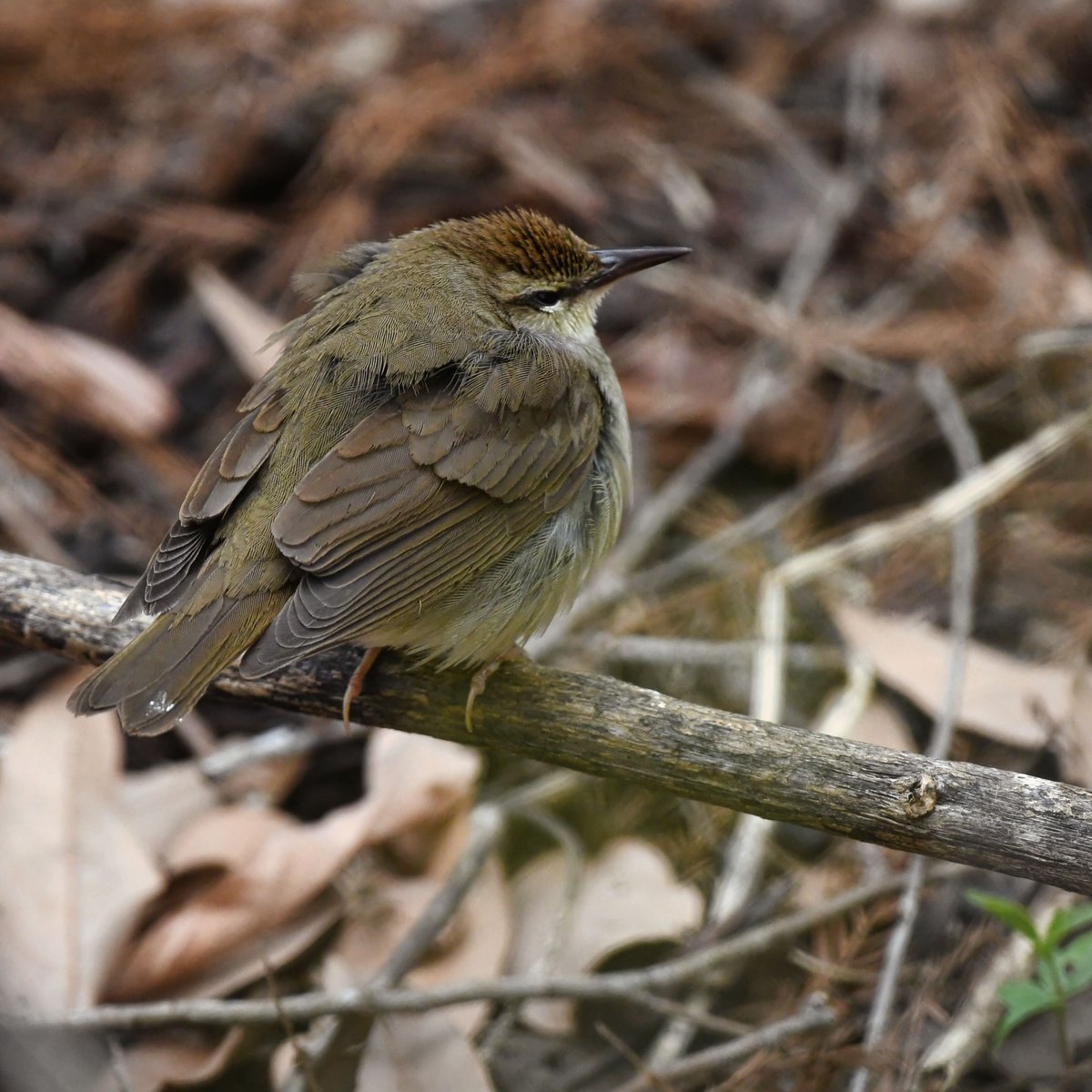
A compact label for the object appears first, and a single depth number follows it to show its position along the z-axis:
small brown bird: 5.38
